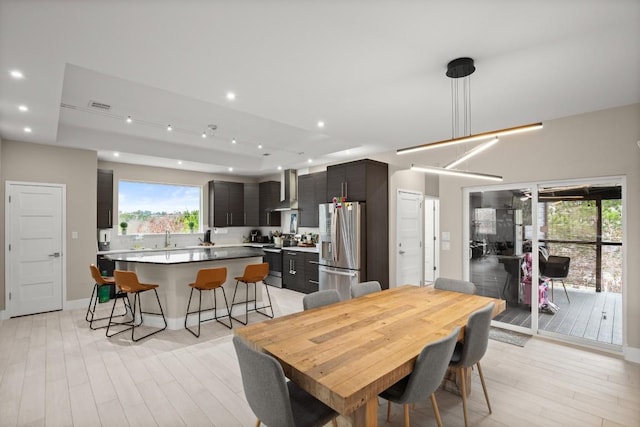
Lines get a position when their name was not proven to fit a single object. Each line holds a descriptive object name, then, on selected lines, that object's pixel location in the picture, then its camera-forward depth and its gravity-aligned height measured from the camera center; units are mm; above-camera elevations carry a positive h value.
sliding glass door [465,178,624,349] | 3559 -524
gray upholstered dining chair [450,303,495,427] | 2070 -886
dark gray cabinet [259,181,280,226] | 7676 +316
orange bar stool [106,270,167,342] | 3645 -851
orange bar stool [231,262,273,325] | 4297 -880
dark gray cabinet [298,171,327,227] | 6332 +416
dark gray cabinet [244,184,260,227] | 7934 +259
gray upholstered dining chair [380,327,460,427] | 1612 -876
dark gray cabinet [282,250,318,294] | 5934 -1142
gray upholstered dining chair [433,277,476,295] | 3086 -736
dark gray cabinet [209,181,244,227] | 7402 +277
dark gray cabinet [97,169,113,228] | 5762 +313
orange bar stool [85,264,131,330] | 4020 -1161
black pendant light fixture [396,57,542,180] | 2092 +1163
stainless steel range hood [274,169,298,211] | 7040 +578
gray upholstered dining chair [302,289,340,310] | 2541 -725
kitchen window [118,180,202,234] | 6504 +166
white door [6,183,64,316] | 4555 -514
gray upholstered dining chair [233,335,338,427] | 1420 -883
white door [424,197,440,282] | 6979 -553
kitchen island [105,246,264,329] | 4078 -845
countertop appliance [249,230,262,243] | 8102 -564
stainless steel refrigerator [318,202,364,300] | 4957 -524
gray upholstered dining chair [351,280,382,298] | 2971 -742
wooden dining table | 1387 -751
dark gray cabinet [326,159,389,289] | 5039 +331
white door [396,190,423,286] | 5484 -435
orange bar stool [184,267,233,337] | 3871 -860
